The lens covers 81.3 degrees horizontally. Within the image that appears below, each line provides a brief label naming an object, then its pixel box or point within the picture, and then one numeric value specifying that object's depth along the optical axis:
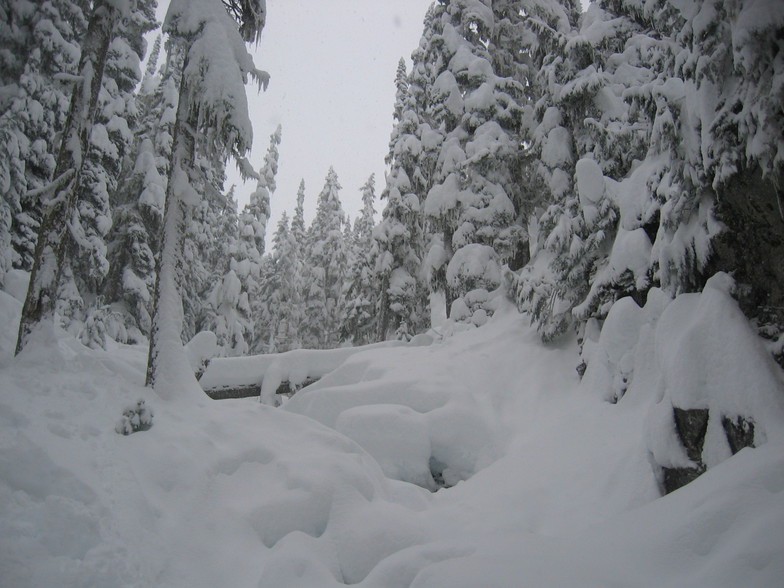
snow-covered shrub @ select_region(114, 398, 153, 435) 5.73
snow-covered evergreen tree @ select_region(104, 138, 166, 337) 18.70
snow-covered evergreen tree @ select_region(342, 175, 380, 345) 25.48
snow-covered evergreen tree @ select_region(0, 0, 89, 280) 14.66
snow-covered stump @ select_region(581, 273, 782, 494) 4.79
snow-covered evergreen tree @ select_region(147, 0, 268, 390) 8.38
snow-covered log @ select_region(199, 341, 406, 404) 12.40
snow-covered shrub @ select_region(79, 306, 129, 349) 9.96
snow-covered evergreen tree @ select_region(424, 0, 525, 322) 15.39
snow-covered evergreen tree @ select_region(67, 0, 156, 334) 16.41
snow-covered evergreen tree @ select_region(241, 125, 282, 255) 27.84
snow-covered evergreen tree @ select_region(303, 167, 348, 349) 36.97
